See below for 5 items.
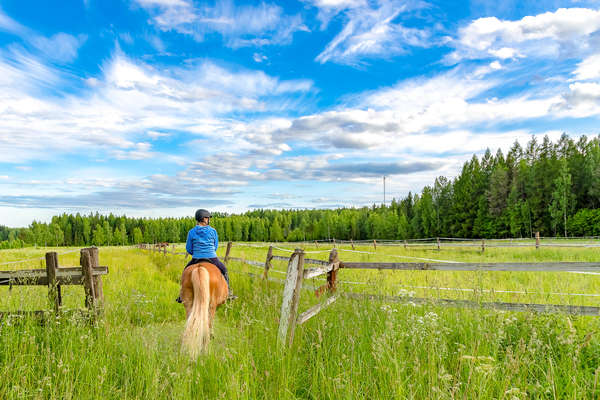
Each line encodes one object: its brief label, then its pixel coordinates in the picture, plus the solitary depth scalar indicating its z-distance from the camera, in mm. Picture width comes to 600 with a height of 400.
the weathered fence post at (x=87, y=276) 5688
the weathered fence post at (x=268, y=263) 9855
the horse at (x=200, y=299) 4238
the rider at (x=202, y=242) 5772
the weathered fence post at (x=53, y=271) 5426
